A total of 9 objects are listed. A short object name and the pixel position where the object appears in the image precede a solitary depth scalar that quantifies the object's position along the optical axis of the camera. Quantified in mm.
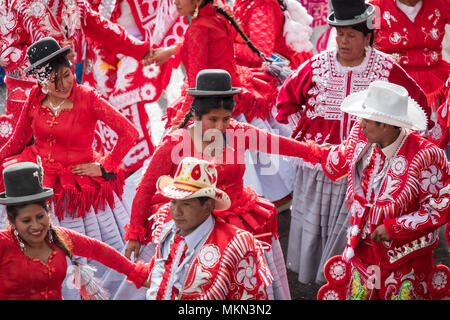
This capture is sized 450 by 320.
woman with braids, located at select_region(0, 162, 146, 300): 7945
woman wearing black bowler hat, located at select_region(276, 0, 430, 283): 11023
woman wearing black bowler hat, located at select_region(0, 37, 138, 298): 10414
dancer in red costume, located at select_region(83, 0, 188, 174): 15891
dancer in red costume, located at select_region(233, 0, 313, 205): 14570
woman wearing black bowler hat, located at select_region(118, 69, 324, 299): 9187
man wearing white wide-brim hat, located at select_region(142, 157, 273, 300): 7719
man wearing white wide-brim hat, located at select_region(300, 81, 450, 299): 8523
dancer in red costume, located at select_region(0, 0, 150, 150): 12437
